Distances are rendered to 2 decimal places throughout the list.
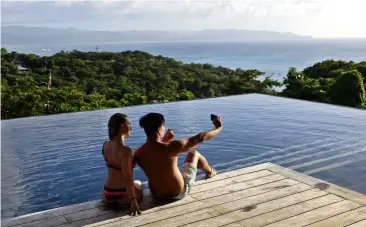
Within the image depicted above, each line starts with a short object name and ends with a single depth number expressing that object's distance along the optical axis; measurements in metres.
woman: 2.71
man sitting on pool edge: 2.79
